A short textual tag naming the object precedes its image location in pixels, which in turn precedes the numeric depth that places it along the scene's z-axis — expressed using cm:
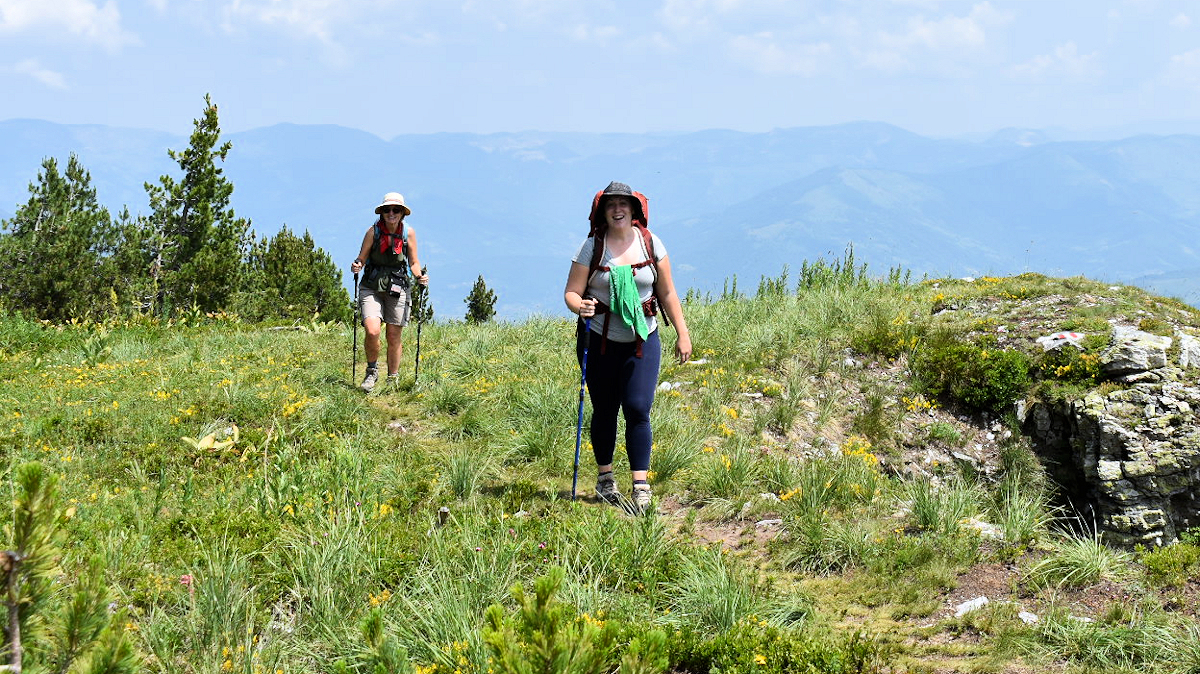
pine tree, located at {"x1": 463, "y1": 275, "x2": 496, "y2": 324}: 4622
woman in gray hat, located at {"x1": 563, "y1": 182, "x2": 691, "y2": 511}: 612
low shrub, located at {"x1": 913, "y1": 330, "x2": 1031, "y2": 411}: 1047
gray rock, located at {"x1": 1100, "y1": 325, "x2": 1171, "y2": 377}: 991
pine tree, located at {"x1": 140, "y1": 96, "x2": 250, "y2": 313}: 2912
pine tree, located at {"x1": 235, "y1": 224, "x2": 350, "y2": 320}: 3103
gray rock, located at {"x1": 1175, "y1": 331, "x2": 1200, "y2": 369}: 997
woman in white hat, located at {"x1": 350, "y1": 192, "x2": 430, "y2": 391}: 984
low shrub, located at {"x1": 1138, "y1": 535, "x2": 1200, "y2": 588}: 516
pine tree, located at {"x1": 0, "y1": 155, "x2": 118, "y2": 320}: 2719
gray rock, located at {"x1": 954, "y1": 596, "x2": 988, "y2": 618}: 489
